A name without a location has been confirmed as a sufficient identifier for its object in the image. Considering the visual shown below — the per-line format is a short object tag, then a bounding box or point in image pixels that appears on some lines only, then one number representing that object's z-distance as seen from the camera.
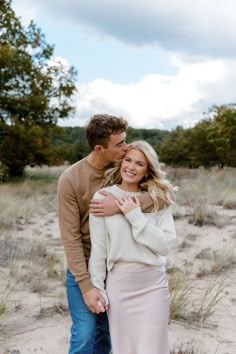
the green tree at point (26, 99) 19.05
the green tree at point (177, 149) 46.66
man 2.57
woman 2.52
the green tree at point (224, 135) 28.17
